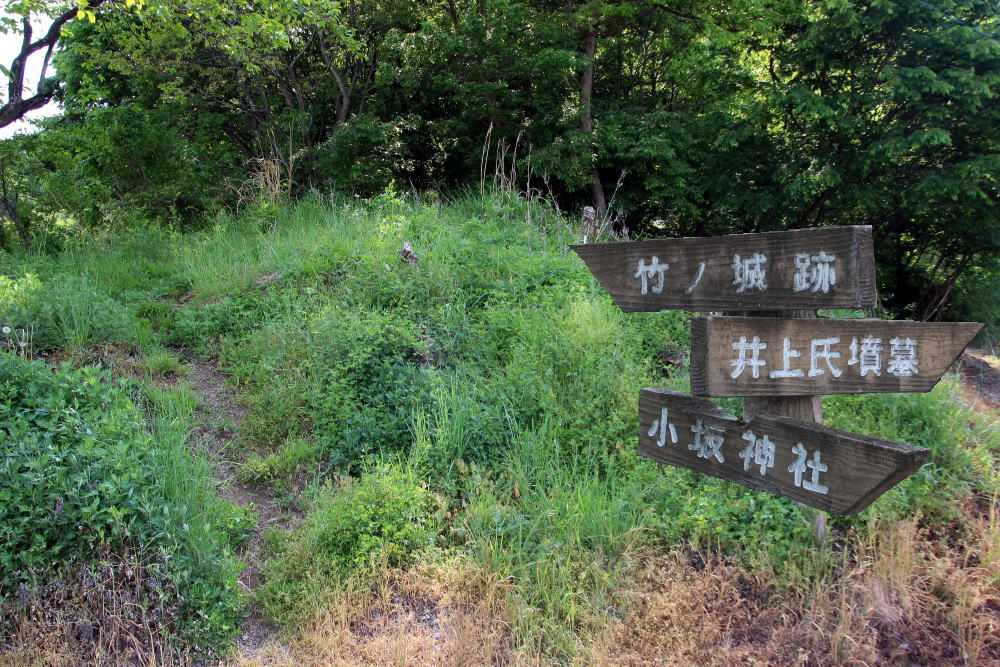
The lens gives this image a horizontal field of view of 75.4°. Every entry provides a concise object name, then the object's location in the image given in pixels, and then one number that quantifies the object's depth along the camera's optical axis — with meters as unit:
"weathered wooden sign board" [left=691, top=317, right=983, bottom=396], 2.11
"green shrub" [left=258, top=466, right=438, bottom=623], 2.93
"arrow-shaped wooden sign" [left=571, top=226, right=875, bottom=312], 2.02
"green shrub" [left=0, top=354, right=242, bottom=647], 2.72
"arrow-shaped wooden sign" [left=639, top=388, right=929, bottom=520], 1.88
